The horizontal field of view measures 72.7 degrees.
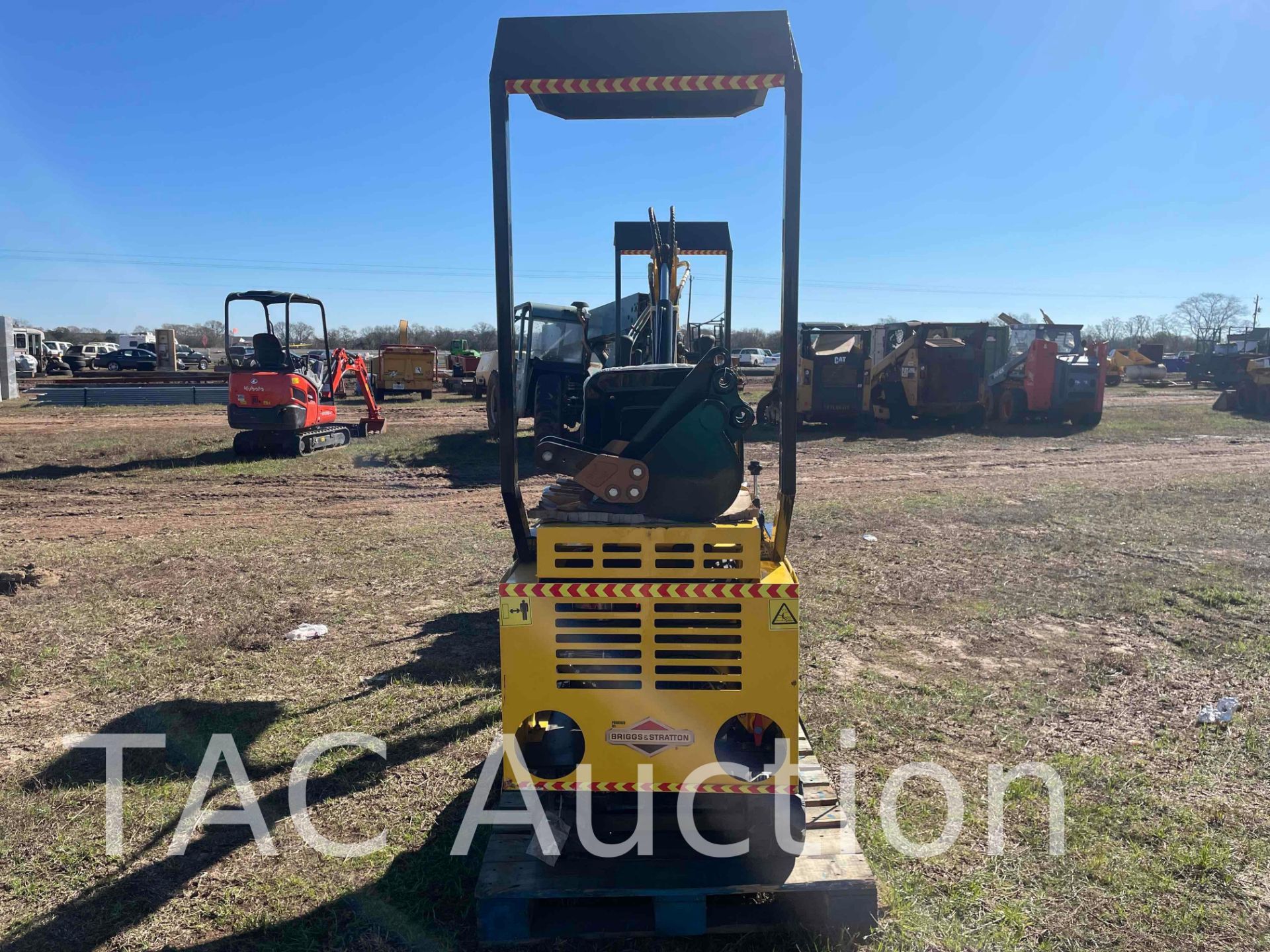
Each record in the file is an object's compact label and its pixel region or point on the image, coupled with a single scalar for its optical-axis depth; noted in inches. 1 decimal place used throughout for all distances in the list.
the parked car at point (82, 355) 1667.1
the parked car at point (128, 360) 1678.2
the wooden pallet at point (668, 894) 111.6
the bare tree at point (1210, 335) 1562.7
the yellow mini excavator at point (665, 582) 118.8
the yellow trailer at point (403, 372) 1077.1
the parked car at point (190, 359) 1851.6
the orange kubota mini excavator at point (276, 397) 515.5
